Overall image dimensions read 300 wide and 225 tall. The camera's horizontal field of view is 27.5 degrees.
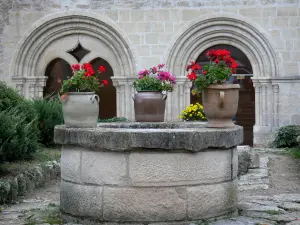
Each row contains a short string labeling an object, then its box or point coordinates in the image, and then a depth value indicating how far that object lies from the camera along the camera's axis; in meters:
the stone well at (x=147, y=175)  5.33
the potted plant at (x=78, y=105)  5.83
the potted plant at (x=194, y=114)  12.78
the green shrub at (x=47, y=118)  10.95
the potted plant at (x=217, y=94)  5.89
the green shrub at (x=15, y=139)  7.85
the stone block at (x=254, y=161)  9.71
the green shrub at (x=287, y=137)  13.09
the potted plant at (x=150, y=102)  7.64
